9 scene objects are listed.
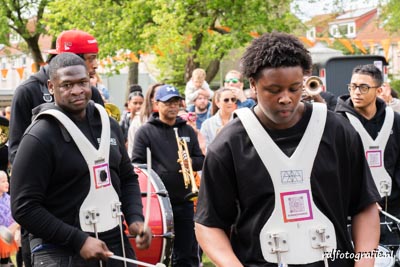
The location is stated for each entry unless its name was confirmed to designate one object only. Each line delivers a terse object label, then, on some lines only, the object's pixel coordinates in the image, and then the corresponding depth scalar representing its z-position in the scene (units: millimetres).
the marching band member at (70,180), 5238
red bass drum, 8281
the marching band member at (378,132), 7902
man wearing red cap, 6398
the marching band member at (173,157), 9570
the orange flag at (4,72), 35934
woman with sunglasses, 11266
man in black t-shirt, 4223
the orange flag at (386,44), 26917
